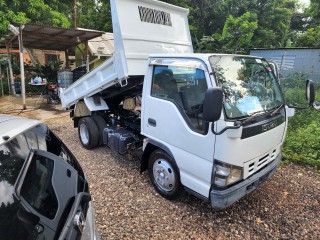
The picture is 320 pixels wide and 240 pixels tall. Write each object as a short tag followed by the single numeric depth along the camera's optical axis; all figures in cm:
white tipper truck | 245
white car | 120
